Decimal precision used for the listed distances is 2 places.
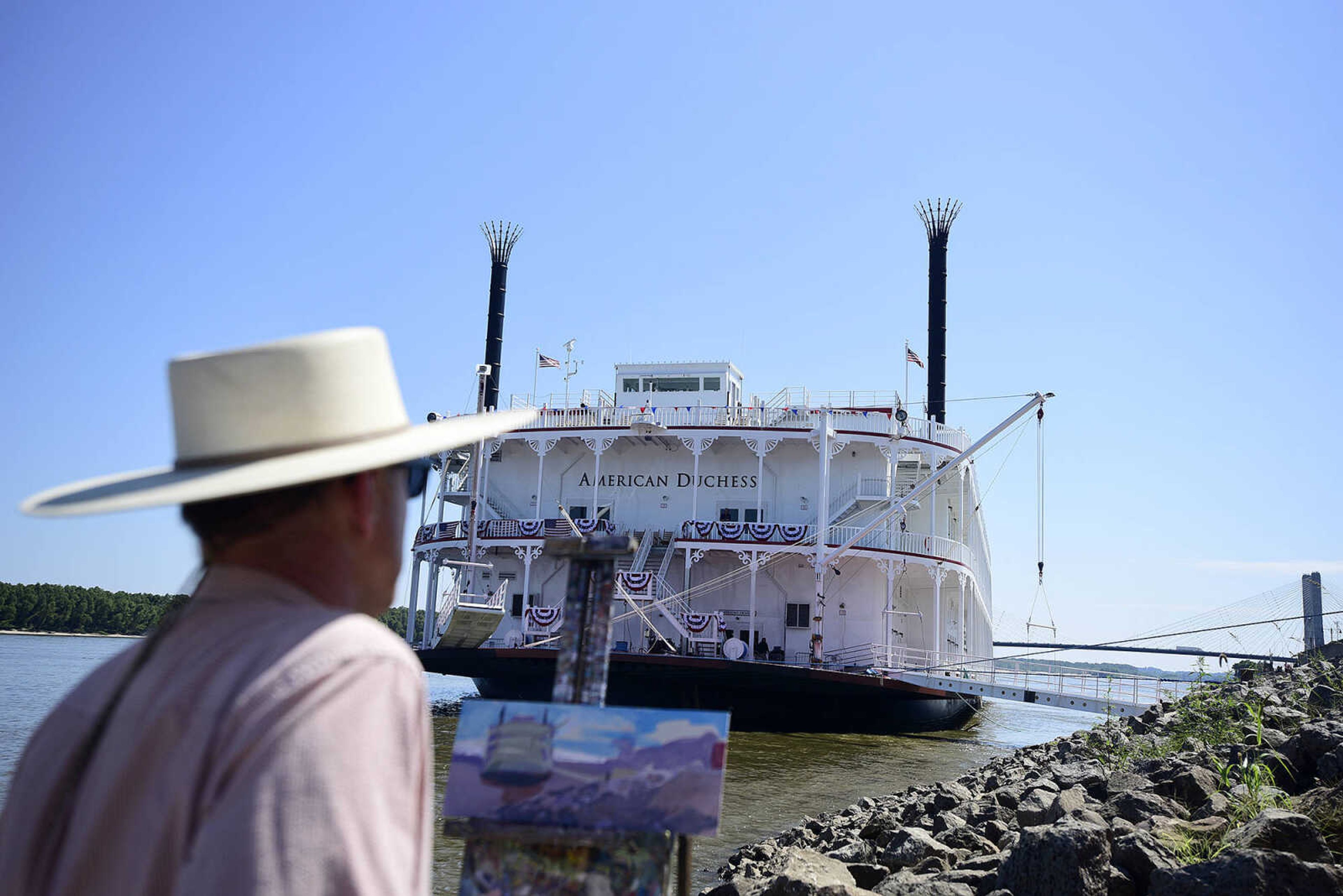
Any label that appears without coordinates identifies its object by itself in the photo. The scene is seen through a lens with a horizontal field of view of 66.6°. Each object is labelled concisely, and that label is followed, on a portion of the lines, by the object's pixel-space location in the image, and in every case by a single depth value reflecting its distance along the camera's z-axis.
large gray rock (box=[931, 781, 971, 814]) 10.07
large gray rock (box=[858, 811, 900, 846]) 9.41
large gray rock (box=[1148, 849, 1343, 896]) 4.45
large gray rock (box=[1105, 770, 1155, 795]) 8.18
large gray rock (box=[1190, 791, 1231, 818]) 6.80
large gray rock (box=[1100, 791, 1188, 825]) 7.09
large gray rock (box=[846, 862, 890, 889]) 7.12
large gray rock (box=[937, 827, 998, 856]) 7.53
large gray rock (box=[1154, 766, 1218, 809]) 7.55
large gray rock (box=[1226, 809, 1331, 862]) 5.11
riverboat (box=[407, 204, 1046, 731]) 23.47
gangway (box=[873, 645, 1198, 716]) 19.45
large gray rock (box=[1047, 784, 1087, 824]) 7.52
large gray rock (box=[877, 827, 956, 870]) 7.31
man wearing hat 1.25
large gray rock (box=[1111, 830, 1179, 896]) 5.33
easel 3.01
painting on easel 3.12
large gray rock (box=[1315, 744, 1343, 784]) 7.20
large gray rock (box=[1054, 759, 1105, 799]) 9.29
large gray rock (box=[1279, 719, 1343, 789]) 7.93
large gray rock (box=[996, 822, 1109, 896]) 5.14
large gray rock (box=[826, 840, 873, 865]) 7.83
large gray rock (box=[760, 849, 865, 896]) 5.64
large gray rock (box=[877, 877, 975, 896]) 5.80
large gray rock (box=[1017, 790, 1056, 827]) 7.74
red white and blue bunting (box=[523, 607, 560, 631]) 25.05
